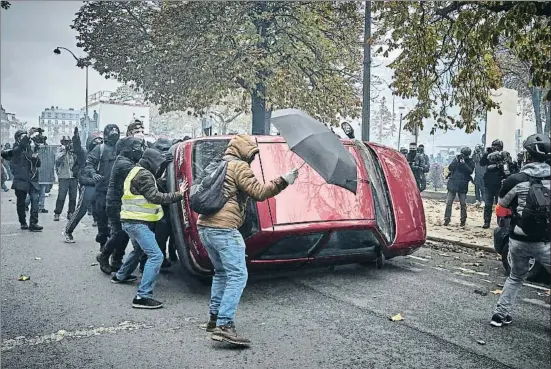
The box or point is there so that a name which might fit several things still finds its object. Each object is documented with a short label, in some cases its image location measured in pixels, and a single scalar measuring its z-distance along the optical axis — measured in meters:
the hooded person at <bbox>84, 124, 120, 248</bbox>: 7.27
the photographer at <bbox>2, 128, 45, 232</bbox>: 9.77
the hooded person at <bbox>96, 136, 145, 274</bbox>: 5.75
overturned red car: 5.45
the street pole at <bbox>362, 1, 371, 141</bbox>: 11.20
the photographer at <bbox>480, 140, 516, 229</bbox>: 9.01
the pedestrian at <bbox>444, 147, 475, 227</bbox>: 11.23
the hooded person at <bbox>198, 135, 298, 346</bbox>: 4.05
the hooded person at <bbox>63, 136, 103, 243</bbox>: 8.47
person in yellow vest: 5.09
